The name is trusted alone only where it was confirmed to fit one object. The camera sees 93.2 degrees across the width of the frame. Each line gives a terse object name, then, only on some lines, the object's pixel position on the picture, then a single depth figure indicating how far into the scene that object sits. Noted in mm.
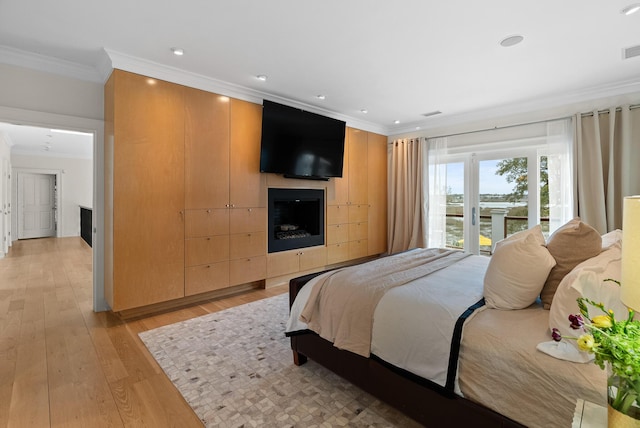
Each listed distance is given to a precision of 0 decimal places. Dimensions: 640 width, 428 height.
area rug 1737
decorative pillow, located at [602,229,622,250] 1872
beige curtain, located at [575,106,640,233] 3496
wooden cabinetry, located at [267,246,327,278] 4221
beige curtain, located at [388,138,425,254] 5359
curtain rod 3498
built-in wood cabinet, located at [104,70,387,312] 2980
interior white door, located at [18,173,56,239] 8555
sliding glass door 4074
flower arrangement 718
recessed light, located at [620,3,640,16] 2146
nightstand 892
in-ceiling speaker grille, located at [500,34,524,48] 2574
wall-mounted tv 3971
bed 1194
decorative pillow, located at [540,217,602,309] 1605
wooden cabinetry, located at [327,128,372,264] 5043
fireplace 4270
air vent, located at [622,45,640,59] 2774
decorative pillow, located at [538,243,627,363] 1193
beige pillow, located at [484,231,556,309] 1584
